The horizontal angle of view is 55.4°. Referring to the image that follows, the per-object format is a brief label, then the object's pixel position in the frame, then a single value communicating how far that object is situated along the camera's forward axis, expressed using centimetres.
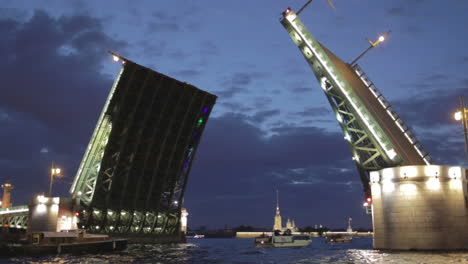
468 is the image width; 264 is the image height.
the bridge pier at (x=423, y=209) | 3127
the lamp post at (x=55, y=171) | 4828
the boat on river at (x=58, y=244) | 3434
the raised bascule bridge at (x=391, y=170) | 3152
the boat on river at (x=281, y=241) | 6762
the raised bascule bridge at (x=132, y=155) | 4612
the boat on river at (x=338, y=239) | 10078
